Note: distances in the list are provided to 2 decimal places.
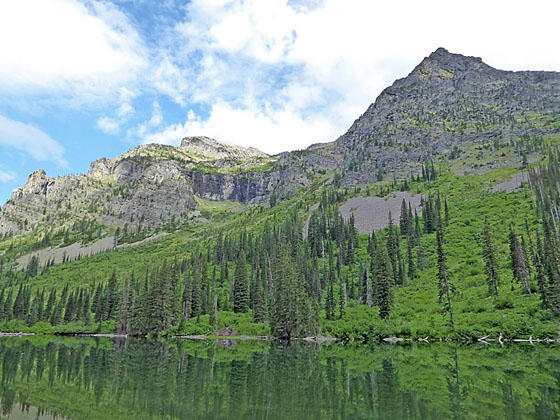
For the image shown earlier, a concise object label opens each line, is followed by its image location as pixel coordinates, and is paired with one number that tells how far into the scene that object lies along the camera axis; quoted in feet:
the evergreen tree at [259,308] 306.35
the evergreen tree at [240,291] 342.03
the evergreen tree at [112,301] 385.50
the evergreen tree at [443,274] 203.31
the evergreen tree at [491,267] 233.14
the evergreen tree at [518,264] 228.86
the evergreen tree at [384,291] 248.32
